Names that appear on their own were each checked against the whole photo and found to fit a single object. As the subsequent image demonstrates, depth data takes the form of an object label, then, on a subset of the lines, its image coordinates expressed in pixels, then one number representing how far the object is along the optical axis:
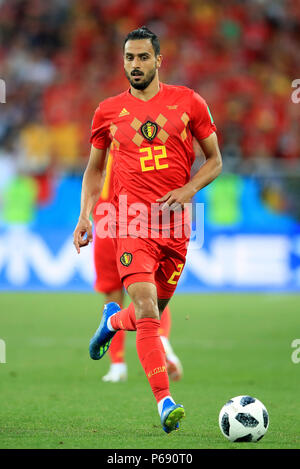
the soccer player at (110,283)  14.60
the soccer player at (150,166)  10.35
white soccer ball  9.12
